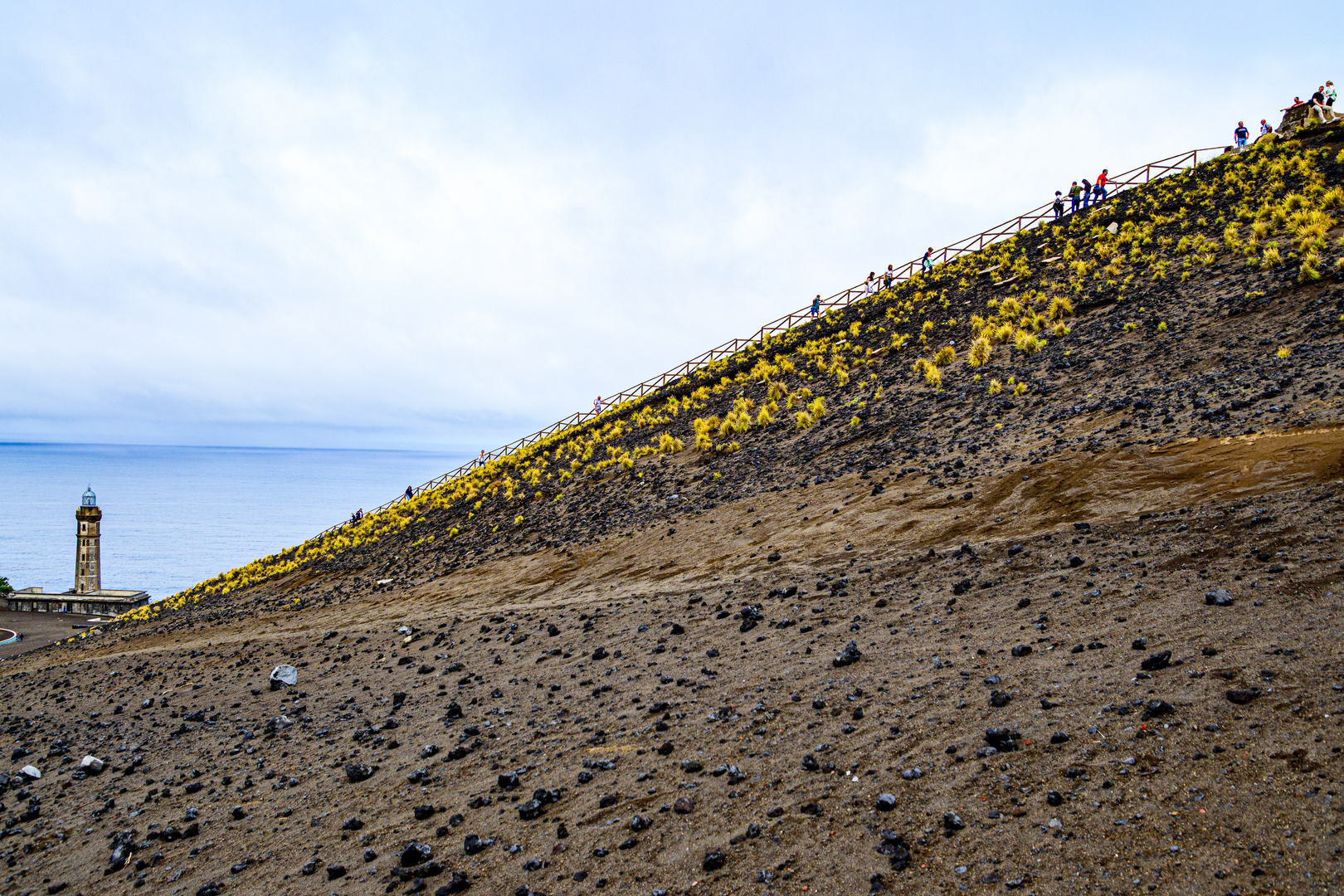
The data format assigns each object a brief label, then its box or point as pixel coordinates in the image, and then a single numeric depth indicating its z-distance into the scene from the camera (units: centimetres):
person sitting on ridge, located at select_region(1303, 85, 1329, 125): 3178
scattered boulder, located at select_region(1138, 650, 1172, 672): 604
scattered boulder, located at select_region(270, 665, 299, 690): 1284
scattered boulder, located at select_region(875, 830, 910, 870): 461
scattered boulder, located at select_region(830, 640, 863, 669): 792
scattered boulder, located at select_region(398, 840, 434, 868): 592
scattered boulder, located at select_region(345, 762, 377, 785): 789
